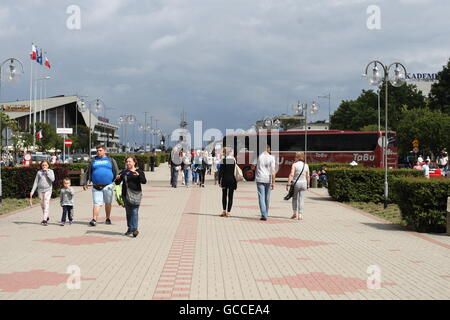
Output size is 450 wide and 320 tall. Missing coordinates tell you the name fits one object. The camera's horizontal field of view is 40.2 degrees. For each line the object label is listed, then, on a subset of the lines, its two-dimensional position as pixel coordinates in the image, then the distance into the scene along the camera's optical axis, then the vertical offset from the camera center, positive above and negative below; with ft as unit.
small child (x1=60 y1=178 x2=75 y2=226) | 43.21 -3.06
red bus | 121.80 +1.12
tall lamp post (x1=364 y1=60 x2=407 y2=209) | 64.03 +8.12
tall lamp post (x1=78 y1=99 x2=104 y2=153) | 123.68 +9.83
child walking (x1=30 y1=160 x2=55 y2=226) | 43.32 -2.16
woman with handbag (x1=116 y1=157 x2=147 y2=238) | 37.35 -2.31
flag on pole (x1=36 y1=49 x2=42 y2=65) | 218.91 +34.26
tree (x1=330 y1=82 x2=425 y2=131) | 286.66 +23.06
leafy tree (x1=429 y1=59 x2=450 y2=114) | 225.15 +22.44
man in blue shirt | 41.75 -1.55
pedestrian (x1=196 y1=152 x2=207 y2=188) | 95.66 -2.06
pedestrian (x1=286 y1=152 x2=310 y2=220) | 48.26 -2.26
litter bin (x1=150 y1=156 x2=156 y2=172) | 165.58 -2.54
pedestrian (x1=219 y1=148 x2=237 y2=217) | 49.29 -1.95
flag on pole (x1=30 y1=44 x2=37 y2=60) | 210.36 +34.51
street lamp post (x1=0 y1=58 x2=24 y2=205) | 67.01 +9.55
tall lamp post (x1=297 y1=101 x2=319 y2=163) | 123.65 +9.60
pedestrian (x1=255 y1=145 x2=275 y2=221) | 47.11 -1.96
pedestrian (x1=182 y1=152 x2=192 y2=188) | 93.60 -2.01
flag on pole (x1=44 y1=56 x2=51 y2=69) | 230.21 +34.37
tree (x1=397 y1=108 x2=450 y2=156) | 198.39 +6.82
